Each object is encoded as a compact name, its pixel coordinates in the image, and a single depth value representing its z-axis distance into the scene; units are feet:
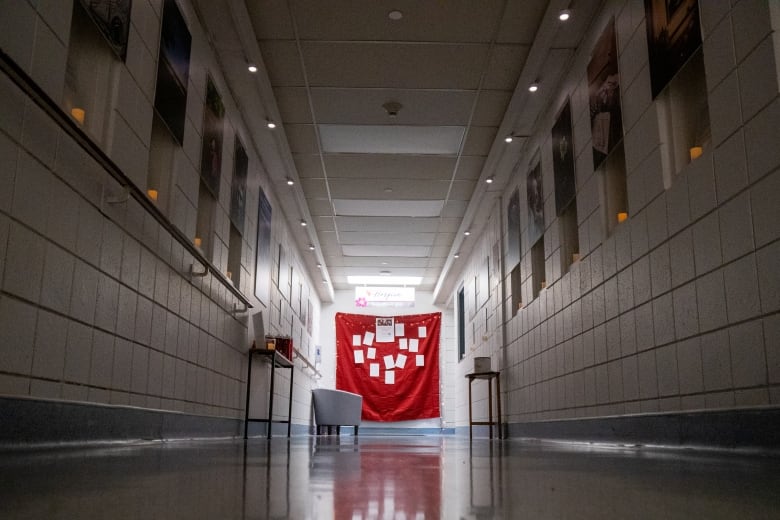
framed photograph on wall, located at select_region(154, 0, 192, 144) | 14.24
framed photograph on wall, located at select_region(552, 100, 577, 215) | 18.85
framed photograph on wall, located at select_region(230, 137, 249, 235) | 21.16
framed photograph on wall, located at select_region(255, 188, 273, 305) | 25.17
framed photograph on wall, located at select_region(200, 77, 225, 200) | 17.79
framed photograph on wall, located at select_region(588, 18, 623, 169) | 15.40
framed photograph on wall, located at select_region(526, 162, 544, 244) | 22.25
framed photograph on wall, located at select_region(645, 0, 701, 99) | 11.46
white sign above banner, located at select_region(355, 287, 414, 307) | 47.52
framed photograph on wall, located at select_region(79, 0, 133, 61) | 10.76
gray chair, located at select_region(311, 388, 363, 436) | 39.63
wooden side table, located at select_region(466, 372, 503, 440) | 27.32
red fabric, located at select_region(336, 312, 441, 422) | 49.26
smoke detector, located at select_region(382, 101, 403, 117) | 21.66
